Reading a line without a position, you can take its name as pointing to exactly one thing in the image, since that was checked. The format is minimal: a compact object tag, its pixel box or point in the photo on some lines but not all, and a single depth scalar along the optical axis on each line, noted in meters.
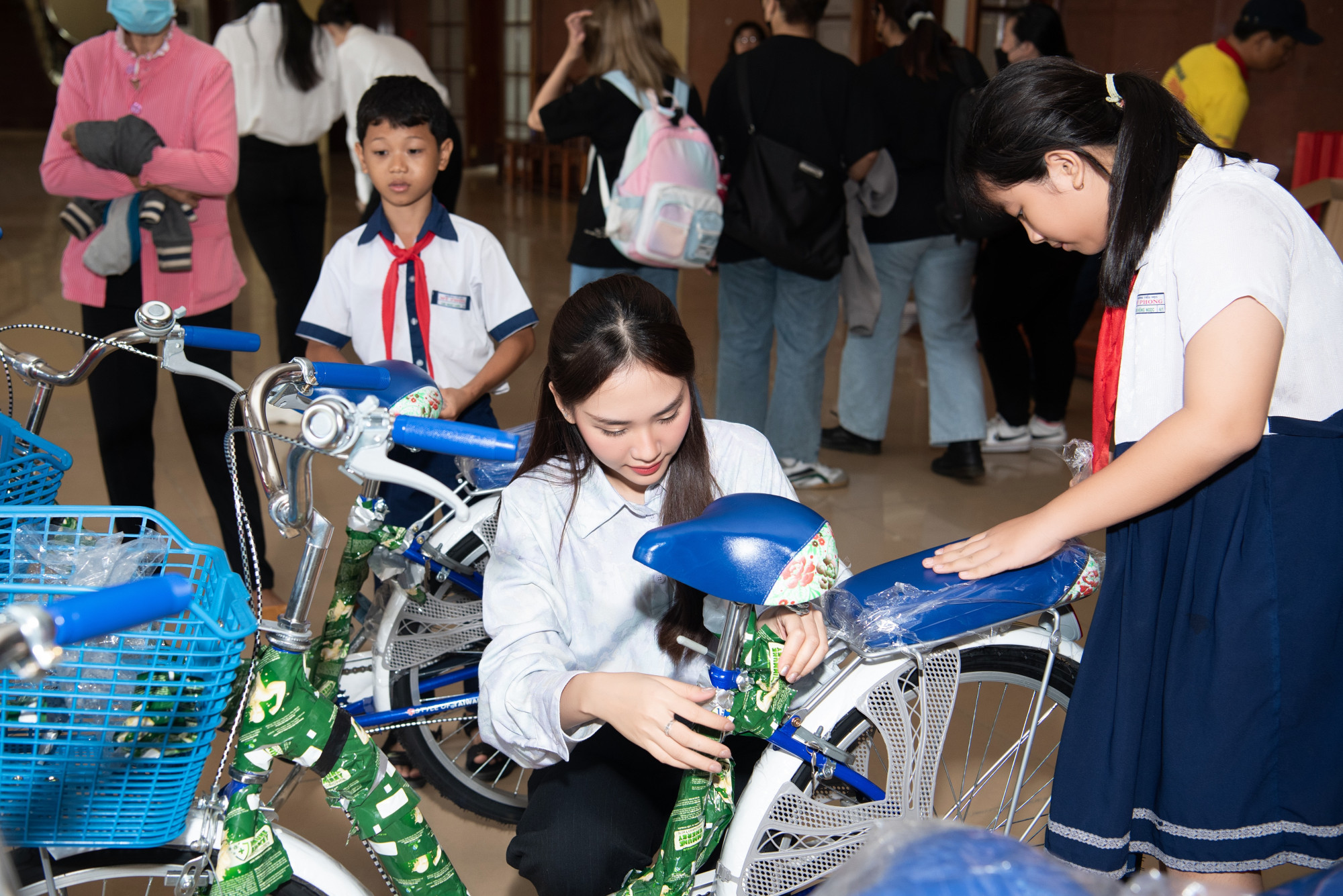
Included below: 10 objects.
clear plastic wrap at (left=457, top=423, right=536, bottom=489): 1.76
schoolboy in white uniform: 2.02
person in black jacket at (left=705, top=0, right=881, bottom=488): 3.09
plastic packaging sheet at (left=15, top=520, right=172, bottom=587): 1.06
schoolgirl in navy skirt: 1.12
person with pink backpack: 2.90
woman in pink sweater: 2.28
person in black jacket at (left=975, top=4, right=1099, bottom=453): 3.63
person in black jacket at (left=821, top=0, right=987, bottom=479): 3.35
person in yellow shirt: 3.68
